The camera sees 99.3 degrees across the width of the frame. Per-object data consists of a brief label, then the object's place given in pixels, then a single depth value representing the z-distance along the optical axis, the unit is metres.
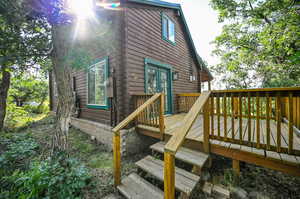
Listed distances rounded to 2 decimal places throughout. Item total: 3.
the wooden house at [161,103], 1.87
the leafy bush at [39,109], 13.17
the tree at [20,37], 2.45
